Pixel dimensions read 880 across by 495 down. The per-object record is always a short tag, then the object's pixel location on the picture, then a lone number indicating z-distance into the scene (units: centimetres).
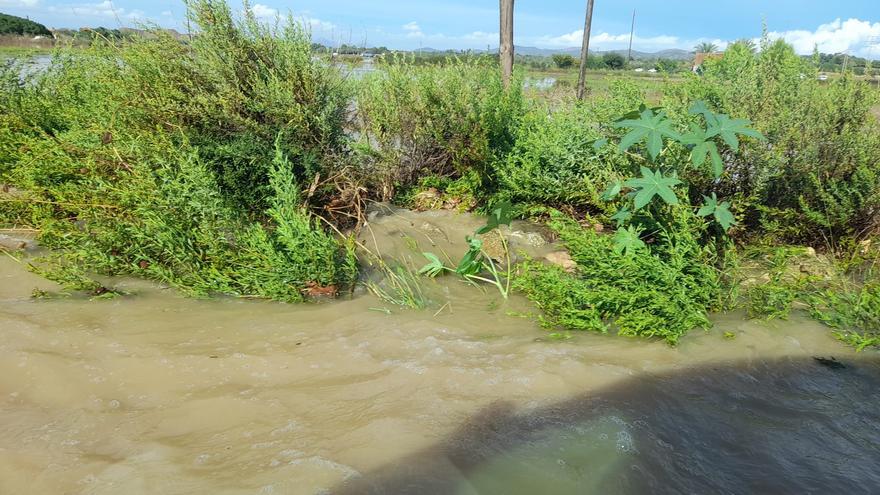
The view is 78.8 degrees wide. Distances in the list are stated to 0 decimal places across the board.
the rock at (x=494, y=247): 464
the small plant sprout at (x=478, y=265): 410
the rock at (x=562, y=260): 436
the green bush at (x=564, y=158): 478
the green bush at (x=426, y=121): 541
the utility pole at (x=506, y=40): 793
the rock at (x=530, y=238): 480
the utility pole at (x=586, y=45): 1199
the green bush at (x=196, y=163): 402
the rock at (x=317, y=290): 398
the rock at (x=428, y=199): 550
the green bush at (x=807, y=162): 413
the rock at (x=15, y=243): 482
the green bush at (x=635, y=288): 336
